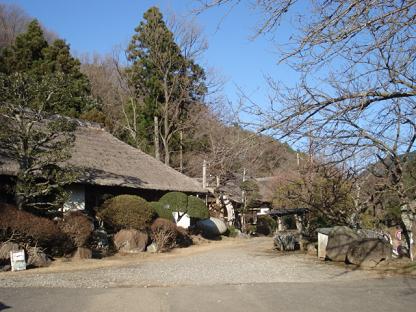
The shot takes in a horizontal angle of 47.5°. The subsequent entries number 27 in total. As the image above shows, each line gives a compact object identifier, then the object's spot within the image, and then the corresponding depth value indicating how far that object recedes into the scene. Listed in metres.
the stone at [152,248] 17.67
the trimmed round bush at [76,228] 14.32
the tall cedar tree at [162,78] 39.19
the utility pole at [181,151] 39.44
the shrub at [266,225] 37.50
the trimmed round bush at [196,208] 21.86
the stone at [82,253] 14.29
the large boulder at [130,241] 16.94
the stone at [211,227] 27.19
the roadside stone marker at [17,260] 11.78
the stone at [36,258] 12.55
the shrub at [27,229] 12.40
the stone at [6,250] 11.90
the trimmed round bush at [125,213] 17.41
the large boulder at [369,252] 13.64
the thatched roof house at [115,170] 18.36
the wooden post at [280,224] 34.09
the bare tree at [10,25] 41.16
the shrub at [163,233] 18.02
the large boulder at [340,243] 14.98
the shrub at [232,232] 30.33
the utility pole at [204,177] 31.04
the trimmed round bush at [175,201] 20.92
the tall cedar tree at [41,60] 32.19
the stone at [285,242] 20.17
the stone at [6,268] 11.64
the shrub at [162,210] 20.19
